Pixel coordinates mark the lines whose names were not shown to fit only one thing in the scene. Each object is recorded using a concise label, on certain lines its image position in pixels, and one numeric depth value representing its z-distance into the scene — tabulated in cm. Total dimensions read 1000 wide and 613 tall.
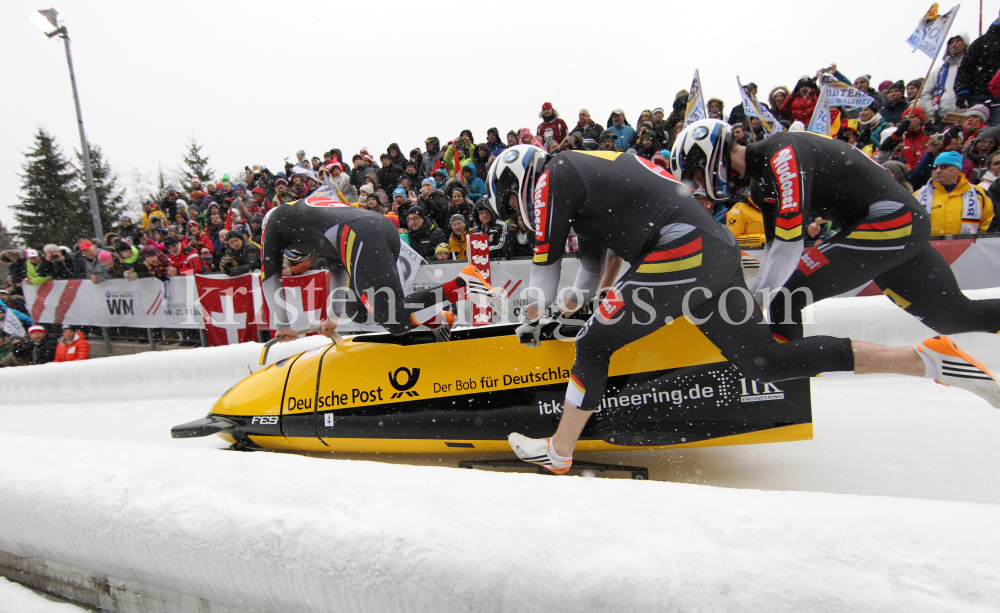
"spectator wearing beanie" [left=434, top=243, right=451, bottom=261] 602
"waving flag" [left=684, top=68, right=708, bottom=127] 614
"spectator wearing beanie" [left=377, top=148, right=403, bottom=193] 896
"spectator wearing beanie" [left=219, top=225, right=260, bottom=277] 670
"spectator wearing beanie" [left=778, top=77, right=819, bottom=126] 712
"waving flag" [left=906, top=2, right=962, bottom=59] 604
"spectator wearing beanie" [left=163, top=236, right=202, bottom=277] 746
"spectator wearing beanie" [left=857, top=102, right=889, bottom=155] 663
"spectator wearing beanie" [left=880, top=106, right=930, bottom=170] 575
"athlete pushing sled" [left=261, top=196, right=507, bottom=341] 298
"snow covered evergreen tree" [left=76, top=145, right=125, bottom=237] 2286
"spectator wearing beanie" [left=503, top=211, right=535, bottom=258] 590
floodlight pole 844
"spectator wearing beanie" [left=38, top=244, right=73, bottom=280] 836
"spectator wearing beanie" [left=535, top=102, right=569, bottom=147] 814
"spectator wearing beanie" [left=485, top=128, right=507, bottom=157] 838
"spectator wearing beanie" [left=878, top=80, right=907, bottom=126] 674
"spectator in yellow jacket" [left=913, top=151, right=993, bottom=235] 453
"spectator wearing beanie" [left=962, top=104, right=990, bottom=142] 561
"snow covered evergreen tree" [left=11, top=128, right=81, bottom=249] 2300
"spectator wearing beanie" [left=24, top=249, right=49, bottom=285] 837
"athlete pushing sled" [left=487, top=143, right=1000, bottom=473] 199
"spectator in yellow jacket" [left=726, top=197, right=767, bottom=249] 491
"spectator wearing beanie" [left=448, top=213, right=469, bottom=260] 609
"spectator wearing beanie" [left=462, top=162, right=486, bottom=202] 768
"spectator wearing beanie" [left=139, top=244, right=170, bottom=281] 742
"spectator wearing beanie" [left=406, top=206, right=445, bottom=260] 630
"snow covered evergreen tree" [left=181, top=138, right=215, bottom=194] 3231
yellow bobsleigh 219
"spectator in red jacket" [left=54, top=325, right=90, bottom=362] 605
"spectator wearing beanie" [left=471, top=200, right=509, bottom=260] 587
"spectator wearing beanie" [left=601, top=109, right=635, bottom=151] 755
